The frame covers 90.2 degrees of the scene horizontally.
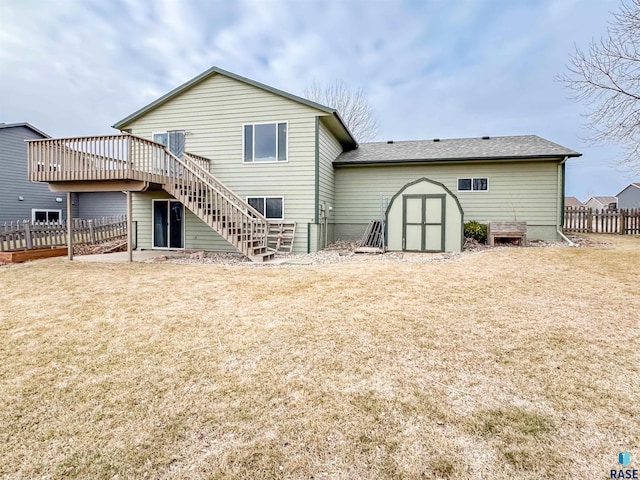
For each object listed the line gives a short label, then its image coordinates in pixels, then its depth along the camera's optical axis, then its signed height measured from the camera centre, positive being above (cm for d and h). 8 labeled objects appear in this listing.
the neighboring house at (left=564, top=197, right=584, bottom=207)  5961 +530
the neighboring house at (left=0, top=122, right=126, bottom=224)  1611 +177
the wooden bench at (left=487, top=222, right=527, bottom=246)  1082 -9
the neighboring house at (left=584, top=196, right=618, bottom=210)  5526 +501
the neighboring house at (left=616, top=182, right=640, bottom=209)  4006 +423
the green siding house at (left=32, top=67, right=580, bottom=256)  934 +184
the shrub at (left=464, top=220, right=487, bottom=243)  1172 -10
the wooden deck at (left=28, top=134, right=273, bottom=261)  859 +153
